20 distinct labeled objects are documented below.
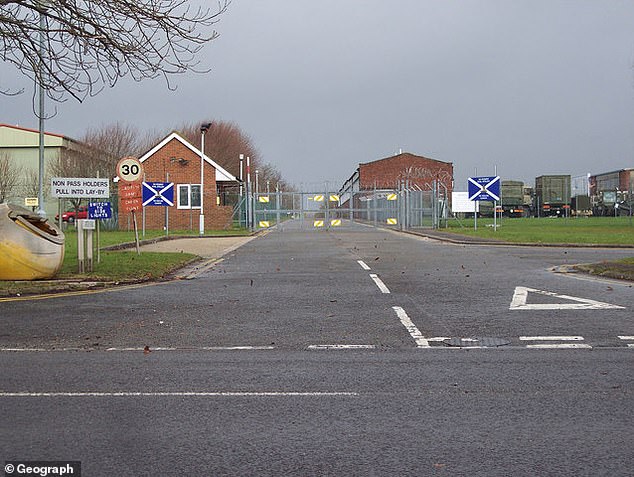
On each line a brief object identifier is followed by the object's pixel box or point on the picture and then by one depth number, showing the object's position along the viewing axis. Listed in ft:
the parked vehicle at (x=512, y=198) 248.11
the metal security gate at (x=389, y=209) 151.12
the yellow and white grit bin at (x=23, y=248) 43.39
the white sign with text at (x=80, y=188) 54.12
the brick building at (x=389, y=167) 322.65
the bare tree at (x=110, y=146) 173.17
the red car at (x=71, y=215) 167.10
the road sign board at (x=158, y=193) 108.06
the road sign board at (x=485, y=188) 120.98
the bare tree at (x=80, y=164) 165.17
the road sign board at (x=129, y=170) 64.28
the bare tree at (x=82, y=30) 42.86
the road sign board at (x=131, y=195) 65.16
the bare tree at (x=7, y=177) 166.43
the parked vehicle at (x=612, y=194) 234.58
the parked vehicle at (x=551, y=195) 241.14
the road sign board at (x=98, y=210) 63.31
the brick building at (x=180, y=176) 168.76
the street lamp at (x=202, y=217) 128.06
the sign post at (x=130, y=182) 64.34
